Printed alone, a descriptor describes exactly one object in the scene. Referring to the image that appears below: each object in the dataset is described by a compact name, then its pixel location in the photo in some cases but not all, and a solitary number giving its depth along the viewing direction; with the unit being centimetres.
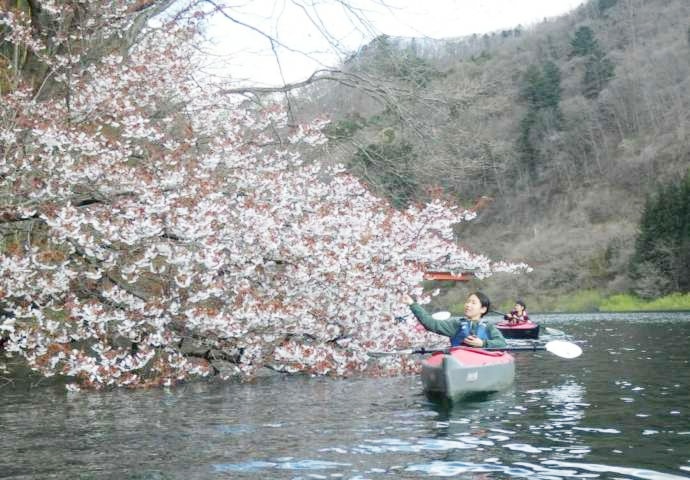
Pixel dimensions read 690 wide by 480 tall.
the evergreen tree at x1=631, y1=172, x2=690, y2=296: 5188
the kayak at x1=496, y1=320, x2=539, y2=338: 2528
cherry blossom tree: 1157
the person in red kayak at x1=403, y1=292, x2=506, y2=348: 1289
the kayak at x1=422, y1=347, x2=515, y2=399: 1173
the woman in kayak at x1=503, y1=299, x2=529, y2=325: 2630
